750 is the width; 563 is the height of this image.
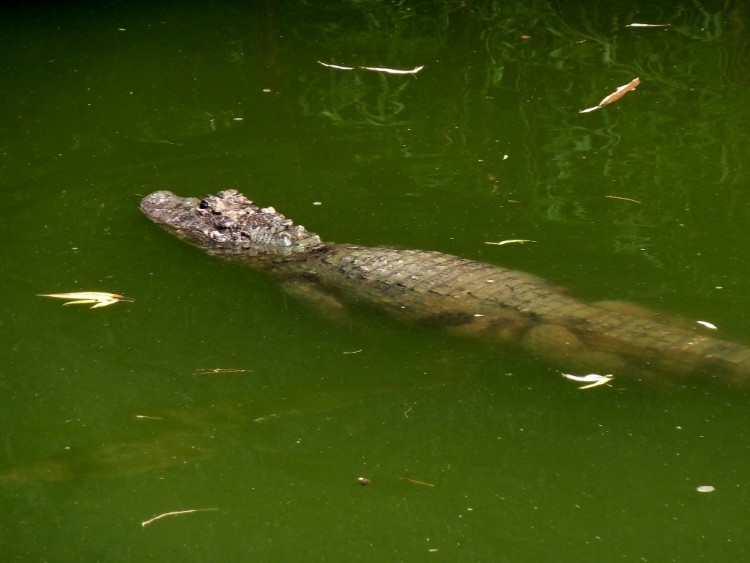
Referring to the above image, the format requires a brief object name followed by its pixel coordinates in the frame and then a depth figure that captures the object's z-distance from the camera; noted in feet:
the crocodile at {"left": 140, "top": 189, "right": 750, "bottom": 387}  28.99
